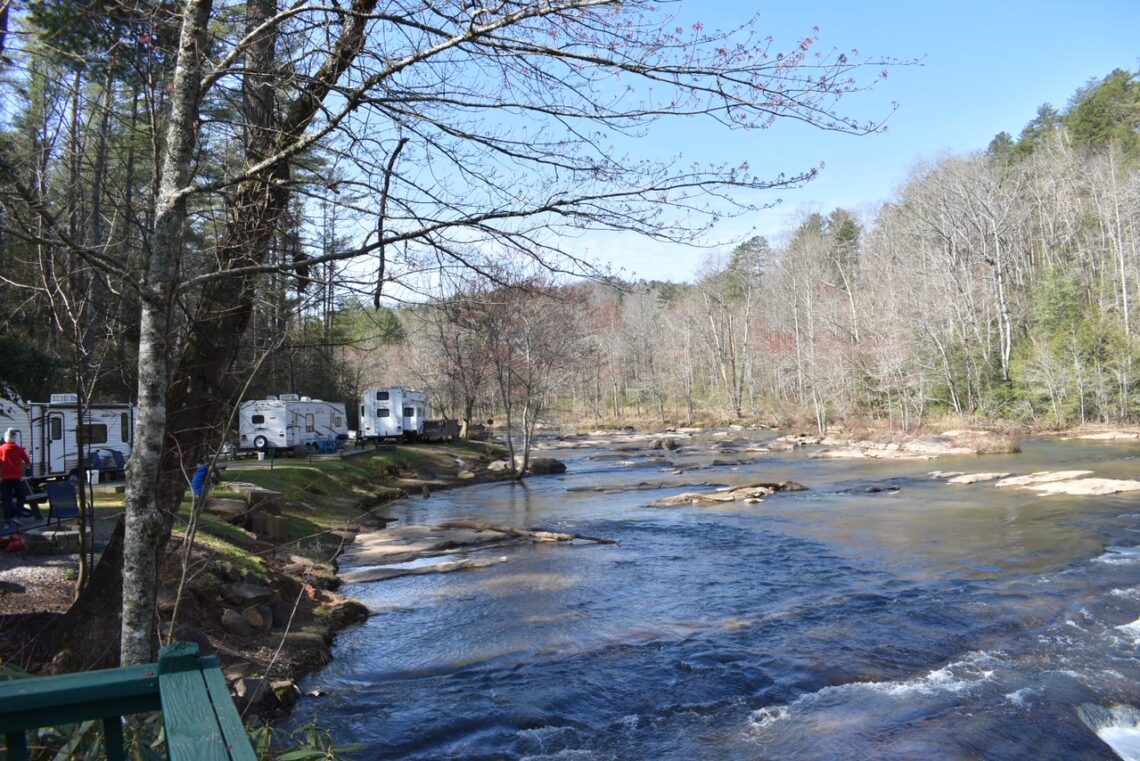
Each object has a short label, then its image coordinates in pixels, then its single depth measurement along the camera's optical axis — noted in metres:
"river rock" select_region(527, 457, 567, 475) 33.19
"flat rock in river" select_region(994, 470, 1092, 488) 23.55
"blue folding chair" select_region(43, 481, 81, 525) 12.54
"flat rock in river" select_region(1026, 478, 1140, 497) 21.06
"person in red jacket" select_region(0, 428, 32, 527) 13.18
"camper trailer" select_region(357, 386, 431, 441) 40.41
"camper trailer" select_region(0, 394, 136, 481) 20.59
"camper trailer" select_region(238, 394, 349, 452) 32.25
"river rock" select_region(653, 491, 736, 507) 23.42
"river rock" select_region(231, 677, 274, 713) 7.20
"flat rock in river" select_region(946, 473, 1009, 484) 25.48
